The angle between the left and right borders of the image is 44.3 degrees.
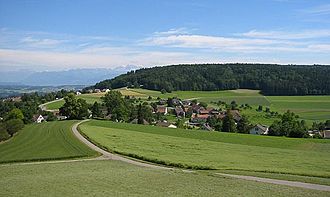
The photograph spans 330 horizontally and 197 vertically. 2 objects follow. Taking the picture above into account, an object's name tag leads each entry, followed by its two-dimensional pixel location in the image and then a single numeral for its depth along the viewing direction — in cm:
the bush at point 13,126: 6277
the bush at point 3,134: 5670
